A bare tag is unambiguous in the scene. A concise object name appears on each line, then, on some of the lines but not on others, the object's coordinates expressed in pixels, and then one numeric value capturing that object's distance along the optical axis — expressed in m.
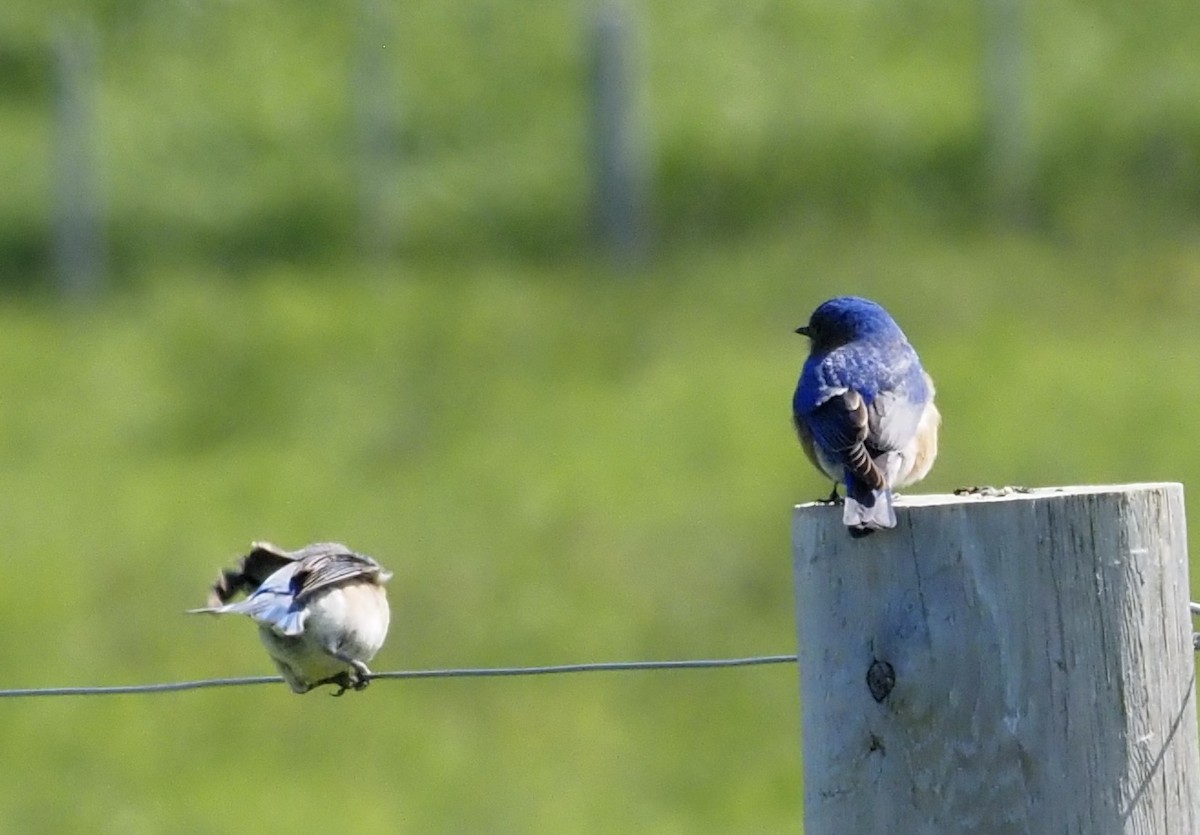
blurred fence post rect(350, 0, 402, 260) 38.25
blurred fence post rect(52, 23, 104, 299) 38.28
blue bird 10.89
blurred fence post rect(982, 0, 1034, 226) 38.37
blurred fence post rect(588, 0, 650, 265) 37.84
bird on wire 12.27
